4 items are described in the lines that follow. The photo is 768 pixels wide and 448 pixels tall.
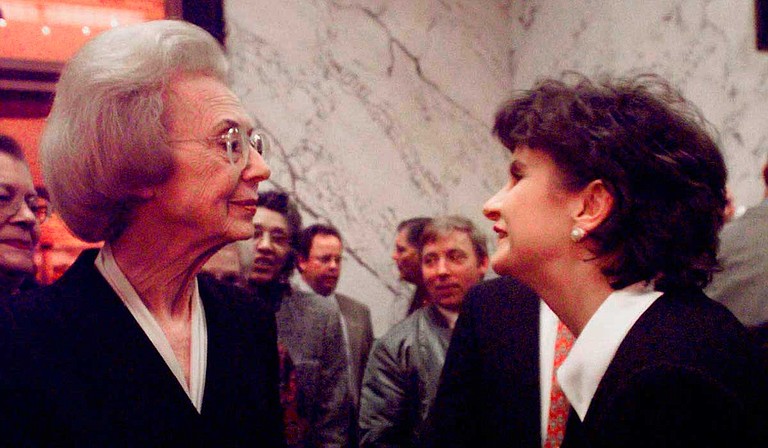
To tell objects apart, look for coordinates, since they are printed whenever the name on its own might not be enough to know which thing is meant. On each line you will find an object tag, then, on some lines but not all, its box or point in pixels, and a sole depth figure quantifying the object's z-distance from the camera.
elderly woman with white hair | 1.32
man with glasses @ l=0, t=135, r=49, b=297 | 2.19
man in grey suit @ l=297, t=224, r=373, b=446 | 3.84
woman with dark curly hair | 1.46
